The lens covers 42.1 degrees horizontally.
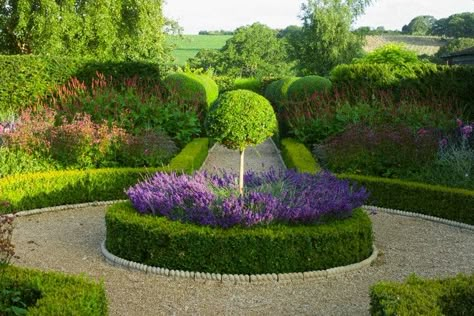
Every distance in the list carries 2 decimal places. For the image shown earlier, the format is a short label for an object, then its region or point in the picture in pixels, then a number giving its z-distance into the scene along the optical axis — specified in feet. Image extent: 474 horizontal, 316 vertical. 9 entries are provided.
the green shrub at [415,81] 50.55
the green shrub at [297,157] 32.99
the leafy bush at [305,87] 60.85
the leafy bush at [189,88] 50.85
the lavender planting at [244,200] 20.34
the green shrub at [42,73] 51.78
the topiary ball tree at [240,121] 22.31
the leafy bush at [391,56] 82.69
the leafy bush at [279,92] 63.64
